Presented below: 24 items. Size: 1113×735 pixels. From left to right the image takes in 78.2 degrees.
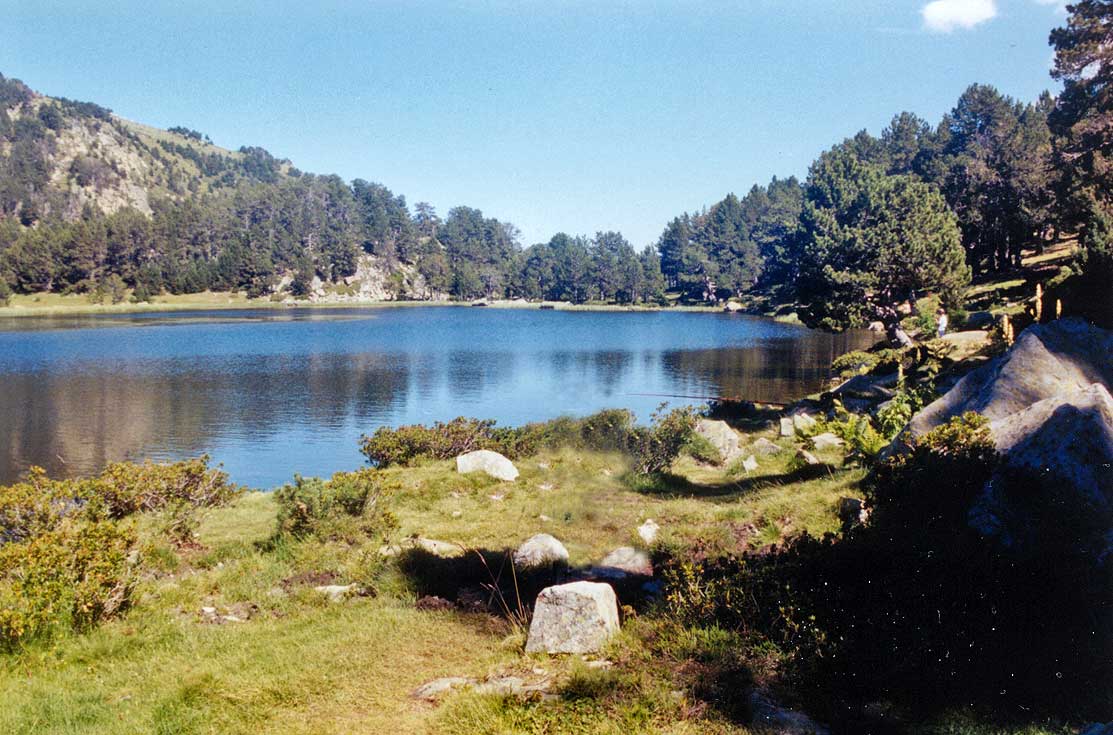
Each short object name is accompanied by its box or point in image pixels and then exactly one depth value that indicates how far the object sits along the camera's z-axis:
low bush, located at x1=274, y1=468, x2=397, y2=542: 11.89
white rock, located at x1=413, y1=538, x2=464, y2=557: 10.68
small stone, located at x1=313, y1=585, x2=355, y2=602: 9.09
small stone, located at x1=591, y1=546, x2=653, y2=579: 9.65
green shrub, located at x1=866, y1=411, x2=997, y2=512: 8.36
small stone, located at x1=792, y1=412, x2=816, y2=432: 20.41
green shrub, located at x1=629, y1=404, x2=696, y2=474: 18.88
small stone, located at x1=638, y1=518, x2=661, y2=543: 11.06
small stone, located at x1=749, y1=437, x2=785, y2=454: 19.53
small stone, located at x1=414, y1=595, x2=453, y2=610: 8.47
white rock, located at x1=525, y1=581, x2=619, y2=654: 6.90
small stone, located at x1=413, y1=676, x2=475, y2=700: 6.21
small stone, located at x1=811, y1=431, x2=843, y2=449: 18.02
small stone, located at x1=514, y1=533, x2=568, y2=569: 9.74
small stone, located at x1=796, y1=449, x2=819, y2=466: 15.60
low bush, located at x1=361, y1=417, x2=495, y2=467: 20.33
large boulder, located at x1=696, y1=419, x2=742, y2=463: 20.23
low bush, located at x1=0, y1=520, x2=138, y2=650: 7.66
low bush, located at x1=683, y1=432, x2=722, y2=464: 19.77
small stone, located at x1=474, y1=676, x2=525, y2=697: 5.98
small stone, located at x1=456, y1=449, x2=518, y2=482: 16.98
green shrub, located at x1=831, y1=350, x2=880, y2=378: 35.53
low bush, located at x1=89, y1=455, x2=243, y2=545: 12.55
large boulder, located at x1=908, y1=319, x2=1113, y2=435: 10.89
